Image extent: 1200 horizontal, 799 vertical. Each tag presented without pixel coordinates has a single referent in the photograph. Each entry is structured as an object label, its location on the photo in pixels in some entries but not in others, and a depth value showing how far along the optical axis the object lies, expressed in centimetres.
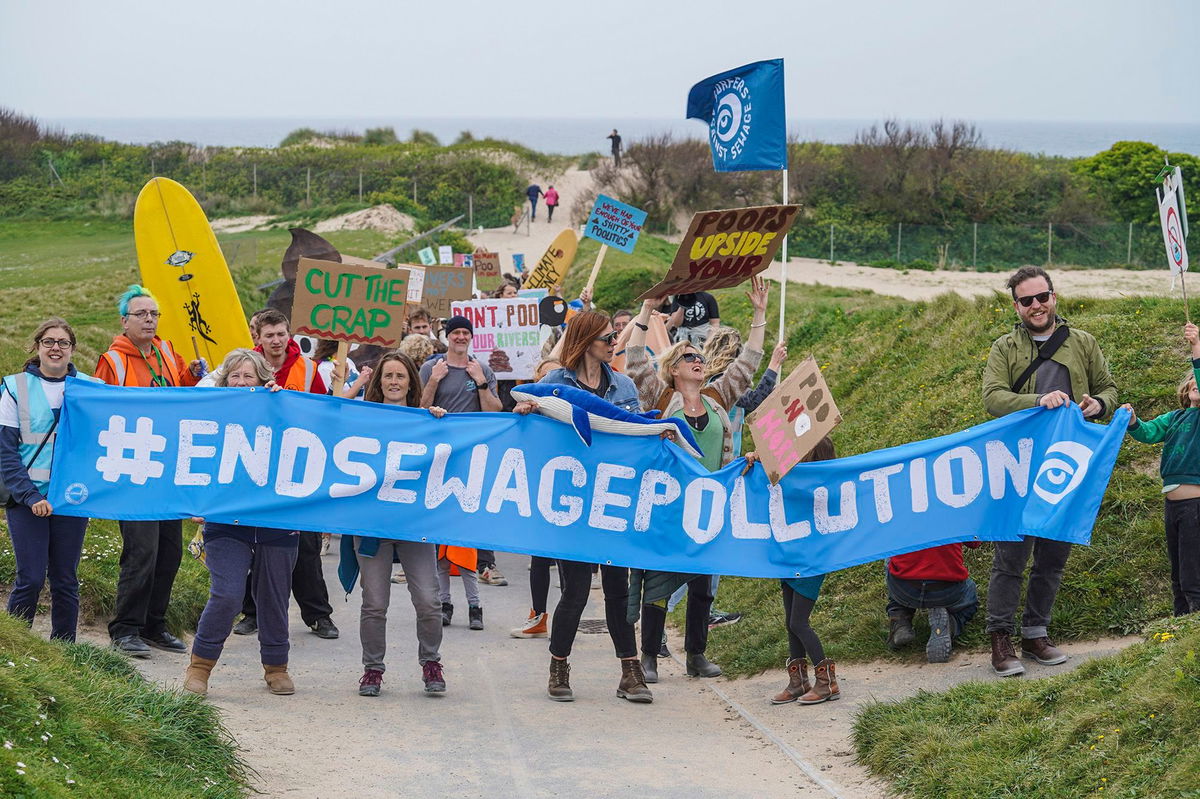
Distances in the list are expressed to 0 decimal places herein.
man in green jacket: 1497
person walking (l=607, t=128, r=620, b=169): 11375
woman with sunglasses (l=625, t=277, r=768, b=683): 1609
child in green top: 1453
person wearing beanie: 1970
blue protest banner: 1524
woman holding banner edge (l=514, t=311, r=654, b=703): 1527
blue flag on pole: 1997
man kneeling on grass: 1603
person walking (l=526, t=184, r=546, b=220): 10050
